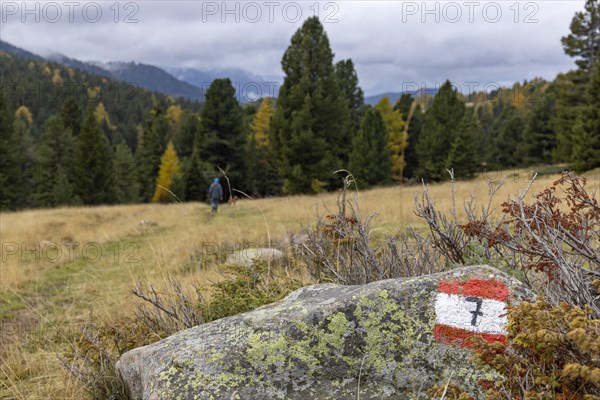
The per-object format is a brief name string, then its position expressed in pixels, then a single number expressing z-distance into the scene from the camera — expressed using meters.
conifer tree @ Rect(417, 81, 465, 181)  34.94
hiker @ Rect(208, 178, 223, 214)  17.62
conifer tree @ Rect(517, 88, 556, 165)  44.78
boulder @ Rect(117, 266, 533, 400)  1.89
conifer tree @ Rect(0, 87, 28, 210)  36.19
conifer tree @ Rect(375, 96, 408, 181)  40.59
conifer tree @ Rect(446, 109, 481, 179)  33.12
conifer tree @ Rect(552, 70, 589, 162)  35.09
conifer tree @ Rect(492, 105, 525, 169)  52.41
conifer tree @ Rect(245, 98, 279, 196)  38.97
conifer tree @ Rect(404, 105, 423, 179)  42.47
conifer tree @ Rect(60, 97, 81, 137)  49.72
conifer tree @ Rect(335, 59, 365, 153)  40.91
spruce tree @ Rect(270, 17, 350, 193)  26.30
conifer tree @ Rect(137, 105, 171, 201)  51.16
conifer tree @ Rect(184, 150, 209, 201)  35.72
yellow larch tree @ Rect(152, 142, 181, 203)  44.21
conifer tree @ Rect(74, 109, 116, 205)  38.50
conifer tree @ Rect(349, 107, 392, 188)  32.66
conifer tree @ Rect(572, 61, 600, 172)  28.23
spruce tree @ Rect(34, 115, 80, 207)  41.28
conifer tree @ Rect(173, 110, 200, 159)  45.72
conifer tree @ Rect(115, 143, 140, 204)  51.69
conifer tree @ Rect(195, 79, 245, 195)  33.25
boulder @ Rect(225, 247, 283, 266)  5.82
